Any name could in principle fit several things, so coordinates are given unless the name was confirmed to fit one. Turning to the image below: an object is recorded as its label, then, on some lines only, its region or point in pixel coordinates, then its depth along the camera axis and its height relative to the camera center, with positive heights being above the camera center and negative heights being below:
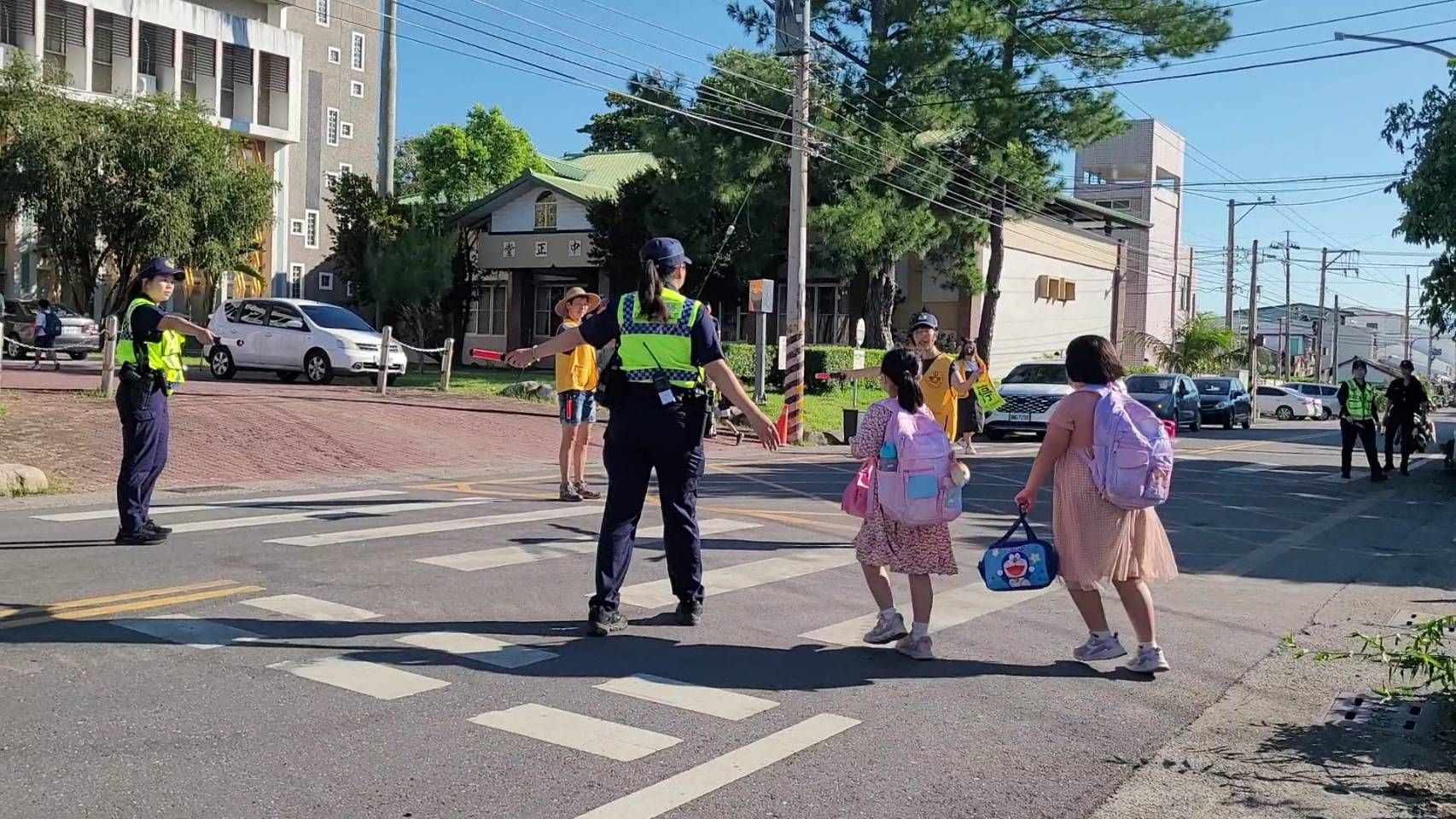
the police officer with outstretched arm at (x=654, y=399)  6.29 -0.14
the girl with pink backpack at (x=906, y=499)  6.19 -0.57
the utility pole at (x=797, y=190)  22.73 +3.36
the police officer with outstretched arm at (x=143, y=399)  8.26 -0.29
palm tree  55.47 +1.66
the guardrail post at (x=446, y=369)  24.83 -0.11
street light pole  16.45 +4.53
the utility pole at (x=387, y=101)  37.22 +7.38
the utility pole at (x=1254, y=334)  51.01 +2.35
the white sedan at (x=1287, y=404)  51.84 -0.57
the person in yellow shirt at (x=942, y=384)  10.10 -0.04
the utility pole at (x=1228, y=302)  60.38 +4.02
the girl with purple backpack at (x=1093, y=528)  5.96 -0.66
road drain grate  5.43 -1.38
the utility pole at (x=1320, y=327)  80.60 +3.96
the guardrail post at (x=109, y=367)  17.83 -0.21
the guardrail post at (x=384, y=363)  22.81 -0.03
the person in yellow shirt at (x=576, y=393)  10.97 -0.23
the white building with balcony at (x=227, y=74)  36.50 +8.45
